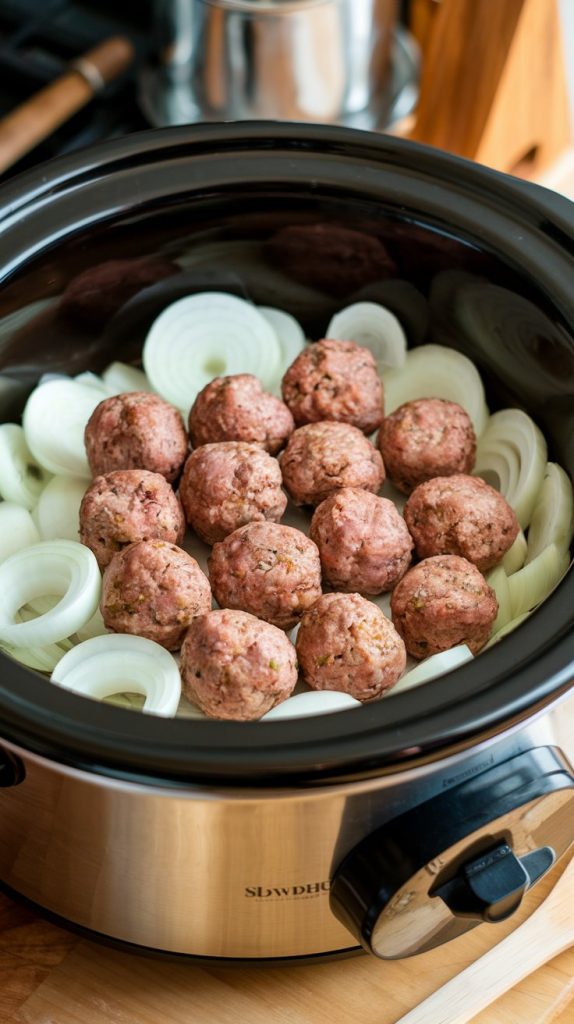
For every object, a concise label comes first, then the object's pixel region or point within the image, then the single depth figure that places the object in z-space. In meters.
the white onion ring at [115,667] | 0.76
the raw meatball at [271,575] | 0.79
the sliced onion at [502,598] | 0.81
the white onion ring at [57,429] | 0.86
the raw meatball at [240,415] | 0.84
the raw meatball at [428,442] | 0.84
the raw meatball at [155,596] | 0.78
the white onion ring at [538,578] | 0.80
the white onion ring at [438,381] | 0.87
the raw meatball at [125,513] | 0.81
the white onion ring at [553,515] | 0.81
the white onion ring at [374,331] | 0.89
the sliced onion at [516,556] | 0.82
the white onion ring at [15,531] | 0.83
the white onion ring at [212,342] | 0.89
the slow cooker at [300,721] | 0.70
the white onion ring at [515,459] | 0.84
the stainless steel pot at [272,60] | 0.99
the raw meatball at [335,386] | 0.86
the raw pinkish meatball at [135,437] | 0.83
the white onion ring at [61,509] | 0.84
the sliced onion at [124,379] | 0.89
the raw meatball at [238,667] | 0.75
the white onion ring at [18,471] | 0.85
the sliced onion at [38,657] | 0.79
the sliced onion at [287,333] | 0.90
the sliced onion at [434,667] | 0.76
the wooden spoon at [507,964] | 0.78
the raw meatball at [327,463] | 0.83
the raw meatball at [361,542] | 0.80
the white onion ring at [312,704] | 0.75
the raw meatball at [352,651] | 0.76
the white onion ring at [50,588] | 0.78
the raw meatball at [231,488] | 0.81
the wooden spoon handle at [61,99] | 1.01
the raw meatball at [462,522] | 0.81
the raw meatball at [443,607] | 0.78
